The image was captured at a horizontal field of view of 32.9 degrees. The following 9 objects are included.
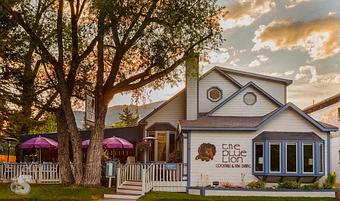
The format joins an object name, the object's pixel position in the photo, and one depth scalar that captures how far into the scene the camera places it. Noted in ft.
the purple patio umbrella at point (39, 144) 103.50
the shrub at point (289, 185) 83.51
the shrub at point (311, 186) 83.46
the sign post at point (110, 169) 84.84
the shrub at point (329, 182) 84.17
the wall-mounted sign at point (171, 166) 86.43
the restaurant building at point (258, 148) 85.76
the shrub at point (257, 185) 83.97
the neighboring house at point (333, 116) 119.34
